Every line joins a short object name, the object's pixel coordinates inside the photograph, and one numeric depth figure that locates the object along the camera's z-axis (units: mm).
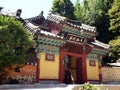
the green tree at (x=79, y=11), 21034
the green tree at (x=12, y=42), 6995
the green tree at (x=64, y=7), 21195
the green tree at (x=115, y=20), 13706
